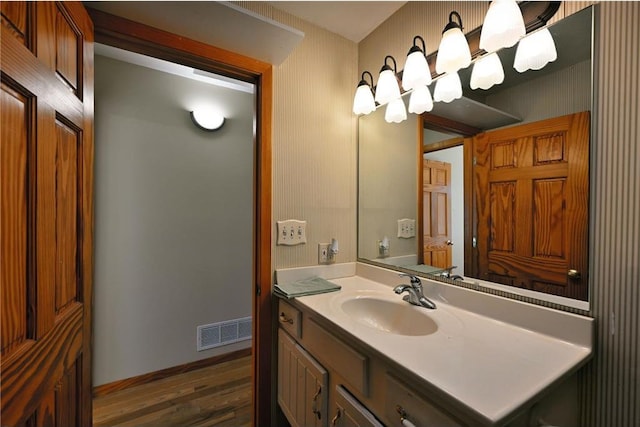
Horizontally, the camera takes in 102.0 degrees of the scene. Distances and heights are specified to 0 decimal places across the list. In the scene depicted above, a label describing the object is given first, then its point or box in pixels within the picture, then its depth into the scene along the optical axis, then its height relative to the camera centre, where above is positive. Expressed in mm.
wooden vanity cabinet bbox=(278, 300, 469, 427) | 658 -557
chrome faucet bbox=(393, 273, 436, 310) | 1056 -337
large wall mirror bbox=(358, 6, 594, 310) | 786 +117
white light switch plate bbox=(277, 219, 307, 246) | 1357 -114
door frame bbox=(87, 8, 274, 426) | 1274 -68
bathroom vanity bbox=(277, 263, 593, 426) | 565 -386
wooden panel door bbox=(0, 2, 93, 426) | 521 -7
